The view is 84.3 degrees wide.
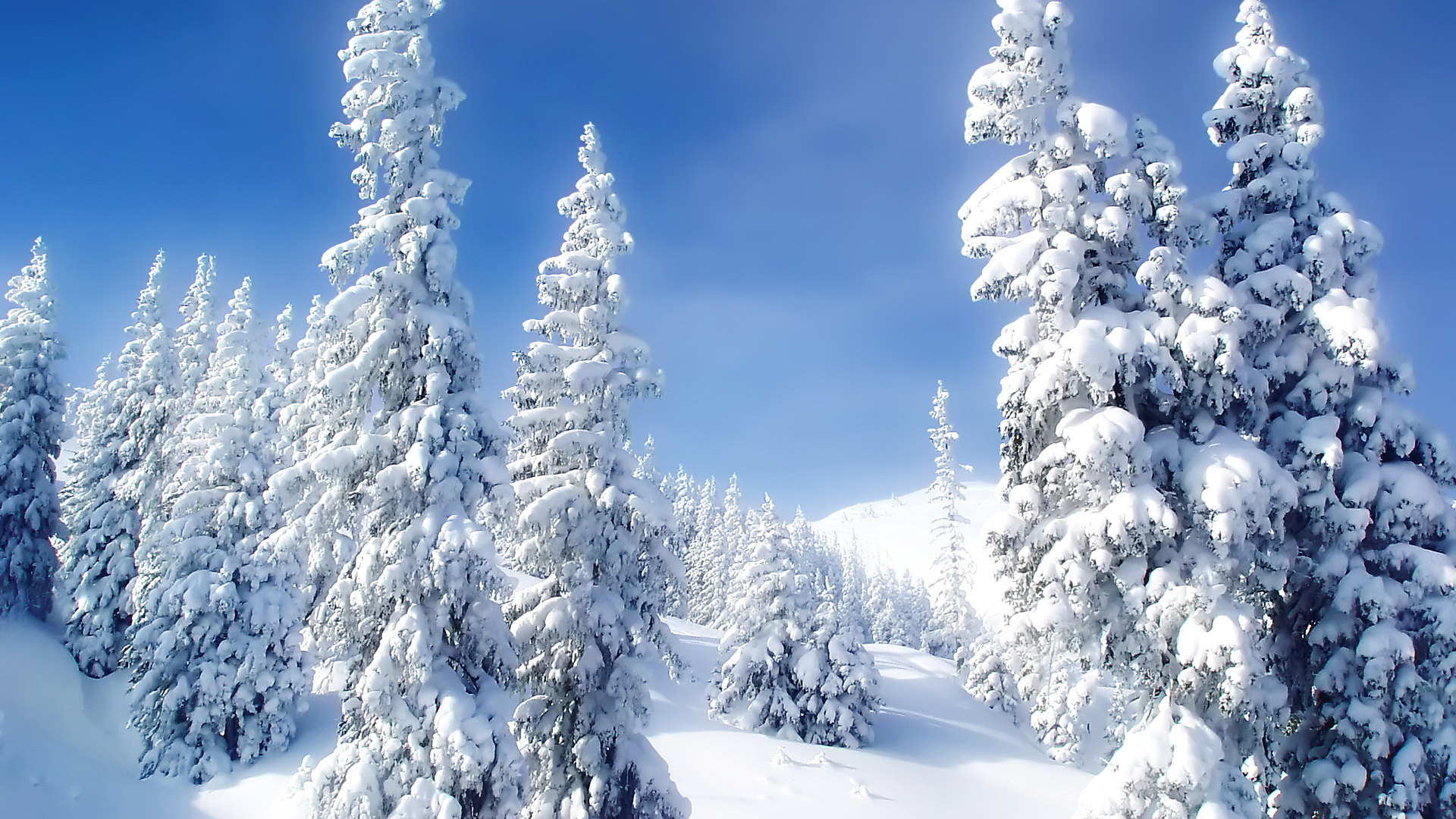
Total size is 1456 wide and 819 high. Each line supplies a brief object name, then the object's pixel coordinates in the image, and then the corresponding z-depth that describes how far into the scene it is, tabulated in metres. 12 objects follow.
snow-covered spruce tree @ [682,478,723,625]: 76.38
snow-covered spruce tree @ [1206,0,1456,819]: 11.66
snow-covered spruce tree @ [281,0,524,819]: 14.08
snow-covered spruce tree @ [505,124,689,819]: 16.64
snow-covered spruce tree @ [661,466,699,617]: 84.38
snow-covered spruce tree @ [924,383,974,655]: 48.16
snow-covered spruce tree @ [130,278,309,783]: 28.19
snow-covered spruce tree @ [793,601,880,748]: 34.34
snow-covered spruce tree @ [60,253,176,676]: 33.78
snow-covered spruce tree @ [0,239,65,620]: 34.03
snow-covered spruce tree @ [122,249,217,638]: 33.16
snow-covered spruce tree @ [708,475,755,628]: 66.88
